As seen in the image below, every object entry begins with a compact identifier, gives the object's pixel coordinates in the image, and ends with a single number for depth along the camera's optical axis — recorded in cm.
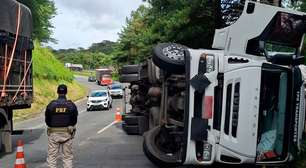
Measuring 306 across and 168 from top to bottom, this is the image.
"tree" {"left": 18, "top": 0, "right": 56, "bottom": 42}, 4012
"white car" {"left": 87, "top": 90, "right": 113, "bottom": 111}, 2348
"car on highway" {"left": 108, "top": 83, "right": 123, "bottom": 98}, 3334
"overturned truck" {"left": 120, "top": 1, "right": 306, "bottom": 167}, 489
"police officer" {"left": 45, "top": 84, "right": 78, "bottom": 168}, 578
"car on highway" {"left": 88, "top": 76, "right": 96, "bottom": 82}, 6547
